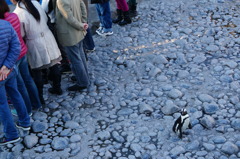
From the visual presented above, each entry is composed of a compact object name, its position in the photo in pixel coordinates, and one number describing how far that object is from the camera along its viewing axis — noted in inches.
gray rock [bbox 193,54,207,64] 216.3
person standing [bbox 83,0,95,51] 230.2
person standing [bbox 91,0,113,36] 248.8
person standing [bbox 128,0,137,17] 294.5
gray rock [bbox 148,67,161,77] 207.6
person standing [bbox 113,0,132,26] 271.7
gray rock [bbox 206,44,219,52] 228.0
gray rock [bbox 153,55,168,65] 218.8
